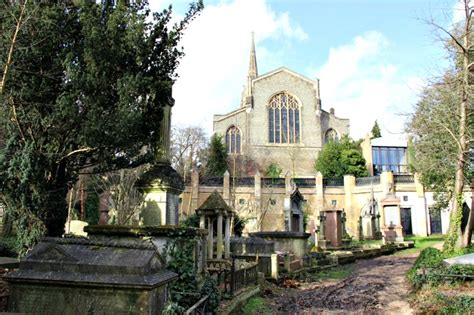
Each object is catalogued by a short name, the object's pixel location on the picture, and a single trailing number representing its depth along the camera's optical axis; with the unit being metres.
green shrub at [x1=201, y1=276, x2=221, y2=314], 7.49
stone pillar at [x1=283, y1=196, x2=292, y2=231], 23.77
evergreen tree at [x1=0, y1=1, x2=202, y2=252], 7.99
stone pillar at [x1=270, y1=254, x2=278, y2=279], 13.78
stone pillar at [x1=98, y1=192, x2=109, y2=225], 23.76
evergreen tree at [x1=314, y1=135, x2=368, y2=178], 43.47
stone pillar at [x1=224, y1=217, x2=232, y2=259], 13.33
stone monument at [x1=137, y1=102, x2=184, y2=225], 8.95
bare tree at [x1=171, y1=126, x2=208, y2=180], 39.00
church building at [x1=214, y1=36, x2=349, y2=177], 48.78
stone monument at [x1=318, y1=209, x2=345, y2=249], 25.59
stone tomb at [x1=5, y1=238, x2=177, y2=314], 5.52
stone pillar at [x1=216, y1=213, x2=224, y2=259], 12.93
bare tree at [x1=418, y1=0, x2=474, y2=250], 14.01
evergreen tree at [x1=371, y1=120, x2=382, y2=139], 56.95
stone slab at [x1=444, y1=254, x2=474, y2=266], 10.68
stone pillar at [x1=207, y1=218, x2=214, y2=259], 12.56
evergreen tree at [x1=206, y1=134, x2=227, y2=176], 45.54
